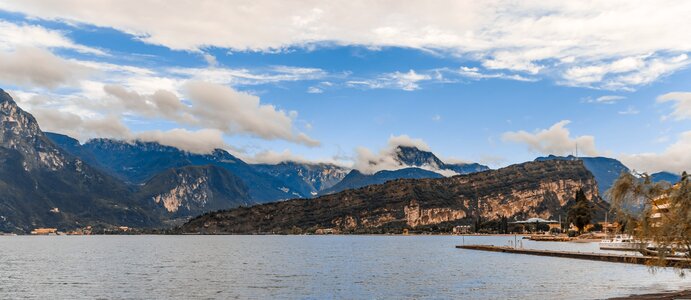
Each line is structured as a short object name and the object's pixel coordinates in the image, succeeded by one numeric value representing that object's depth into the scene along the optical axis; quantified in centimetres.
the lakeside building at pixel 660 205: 6227
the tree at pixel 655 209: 6006
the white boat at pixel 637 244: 6602
